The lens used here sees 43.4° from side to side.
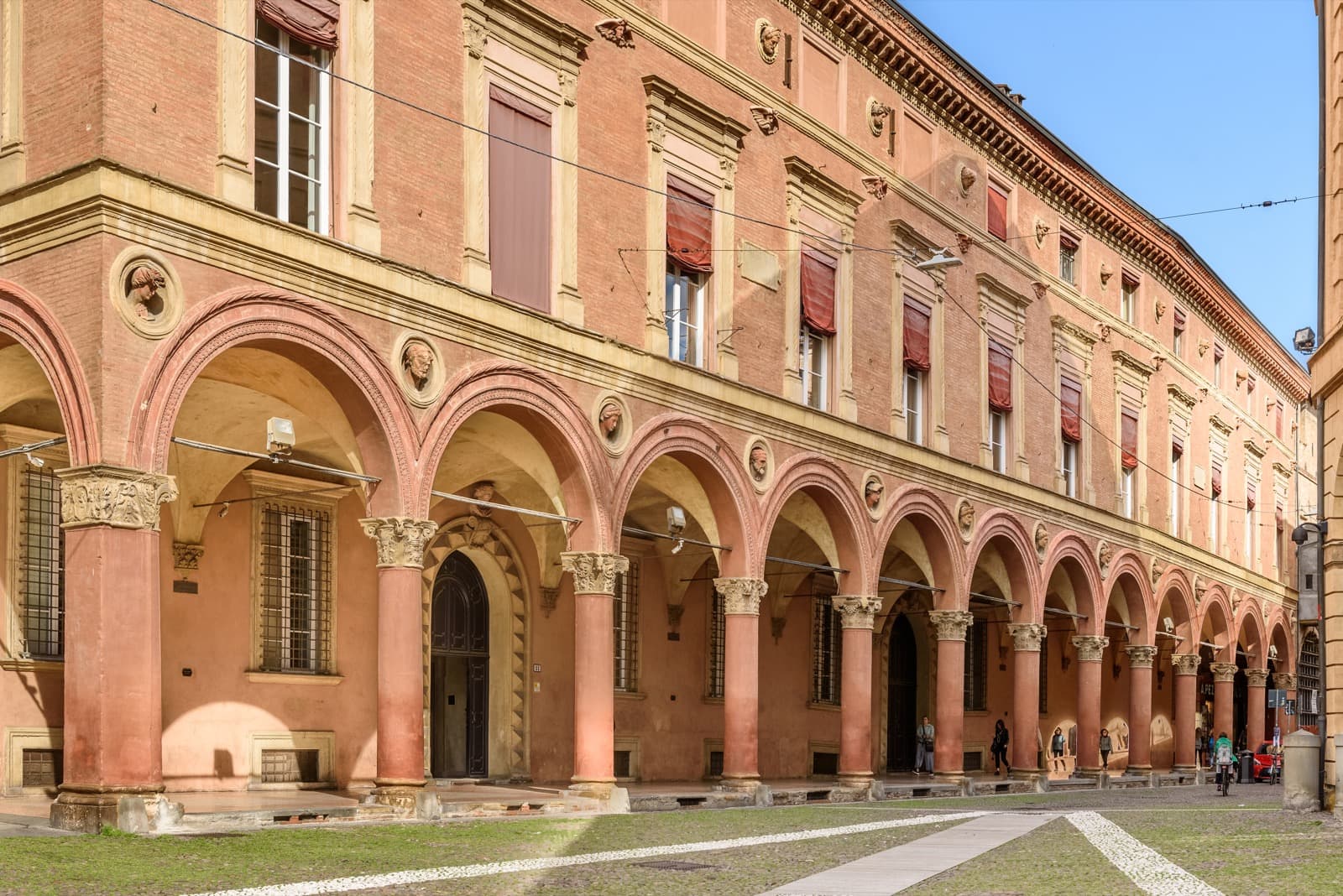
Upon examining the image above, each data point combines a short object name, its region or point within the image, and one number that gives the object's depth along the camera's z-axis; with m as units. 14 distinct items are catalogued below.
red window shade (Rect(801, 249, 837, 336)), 26.16
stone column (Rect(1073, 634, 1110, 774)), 34.59
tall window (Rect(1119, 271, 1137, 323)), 40.12
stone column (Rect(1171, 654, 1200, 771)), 41.16
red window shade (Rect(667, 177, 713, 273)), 23.19
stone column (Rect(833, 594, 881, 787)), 26.50
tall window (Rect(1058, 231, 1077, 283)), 36.91
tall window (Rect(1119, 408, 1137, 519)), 39.09
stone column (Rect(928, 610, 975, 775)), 29.34
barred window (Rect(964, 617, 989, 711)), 38.12
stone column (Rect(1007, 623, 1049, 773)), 32.12
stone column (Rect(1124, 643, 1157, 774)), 37.69
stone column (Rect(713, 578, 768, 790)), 23.72
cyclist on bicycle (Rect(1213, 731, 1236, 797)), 30.97
